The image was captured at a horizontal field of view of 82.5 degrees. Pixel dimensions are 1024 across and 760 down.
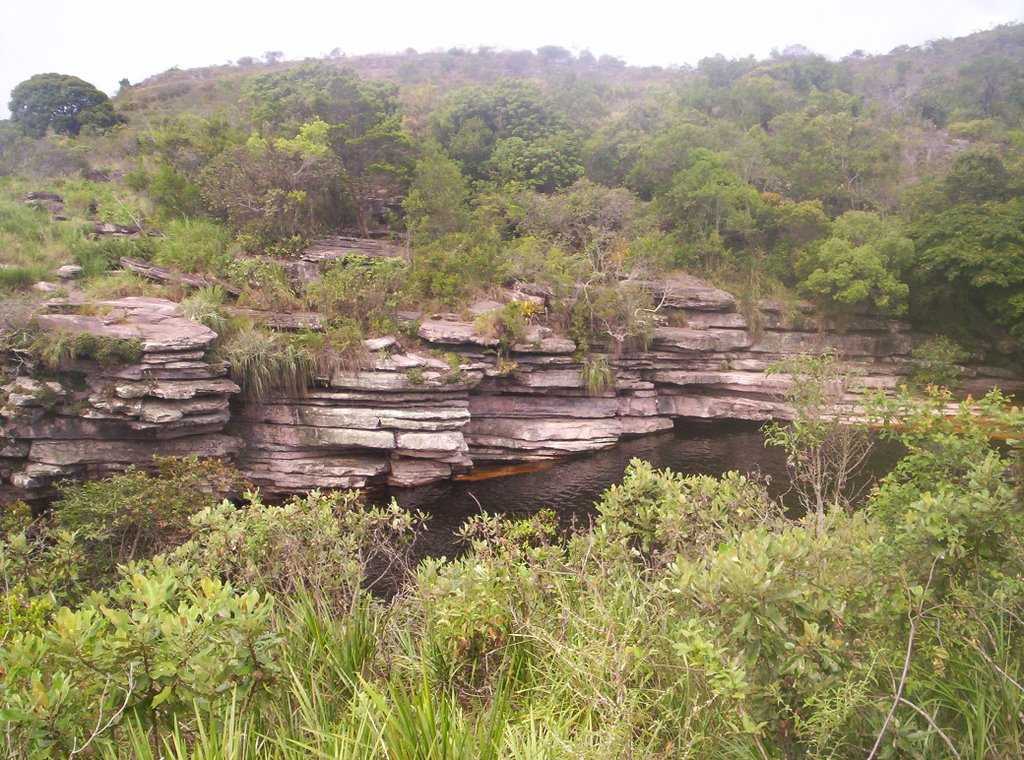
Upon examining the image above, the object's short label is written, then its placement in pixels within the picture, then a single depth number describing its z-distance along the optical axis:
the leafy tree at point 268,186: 16.72
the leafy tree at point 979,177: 19.23
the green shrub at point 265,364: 12.77
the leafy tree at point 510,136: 23.70
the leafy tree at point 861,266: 18.31
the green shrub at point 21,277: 12.74
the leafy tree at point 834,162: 22.45
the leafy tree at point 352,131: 19.64
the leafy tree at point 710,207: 20.78
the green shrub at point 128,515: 7.61
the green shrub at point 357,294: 14.69
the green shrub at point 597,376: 16.42
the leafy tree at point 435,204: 18.33
